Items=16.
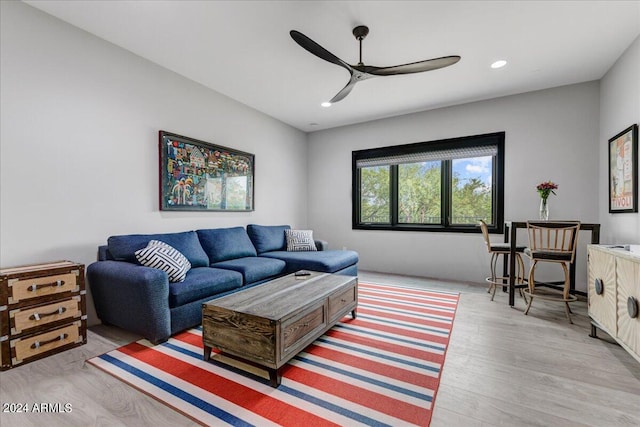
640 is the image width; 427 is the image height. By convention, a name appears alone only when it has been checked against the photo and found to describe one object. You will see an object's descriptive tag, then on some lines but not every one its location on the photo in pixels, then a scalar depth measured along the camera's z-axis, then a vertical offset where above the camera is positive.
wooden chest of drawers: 1.85 -0.71
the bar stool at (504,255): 3.32 -0.64
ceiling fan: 2.15 +1.20
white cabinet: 1.78 -0.61
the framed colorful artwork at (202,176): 3.20 +0.45
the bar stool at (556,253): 2.69 -0.43
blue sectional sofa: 2.18 -0.62
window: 4.10 +0.41
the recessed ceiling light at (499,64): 3.01 +1.59
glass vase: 3.25 +0.00
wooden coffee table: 1.70 -0.74
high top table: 2.83 -0.42
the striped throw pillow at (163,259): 2.40 -0.42
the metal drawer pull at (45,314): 1.96 -0.74
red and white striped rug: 1.45 -1.05
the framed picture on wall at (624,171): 2.57 +0.39
